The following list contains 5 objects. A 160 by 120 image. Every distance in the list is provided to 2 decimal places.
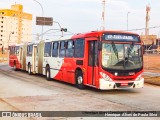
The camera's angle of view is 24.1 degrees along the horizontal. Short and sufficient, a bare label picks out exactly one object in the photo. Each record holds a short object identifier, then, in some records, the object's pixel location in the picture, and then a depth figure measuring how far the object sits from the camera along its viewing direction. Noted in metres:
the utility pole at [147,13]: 126.62
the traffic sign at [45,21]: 54.44
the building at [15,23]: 135.25
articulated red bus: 16.45
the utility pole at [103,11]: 90.03
